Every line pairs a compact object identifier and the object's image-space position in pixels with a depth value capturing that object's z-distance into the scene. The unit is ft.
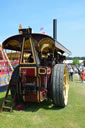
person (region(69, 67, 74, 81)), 34.83
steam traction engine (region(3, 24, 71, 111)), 11.59
